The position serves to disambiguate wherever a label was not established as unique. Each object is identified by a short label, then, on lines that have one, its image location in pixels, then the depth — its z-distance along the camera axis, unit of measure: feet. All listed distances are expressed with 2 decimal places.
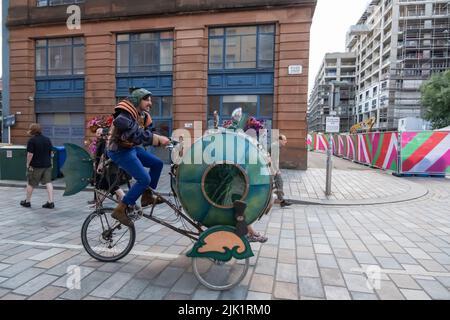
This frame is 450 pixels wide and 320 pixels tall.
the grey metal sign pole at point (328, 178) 25.70
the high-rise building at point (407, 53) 198.70
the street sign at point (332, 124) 27.77
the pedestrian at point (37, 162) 20.63
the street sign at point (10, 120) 51.70
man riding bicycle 10.16
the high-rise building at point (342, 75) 278.26
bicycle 9.43
